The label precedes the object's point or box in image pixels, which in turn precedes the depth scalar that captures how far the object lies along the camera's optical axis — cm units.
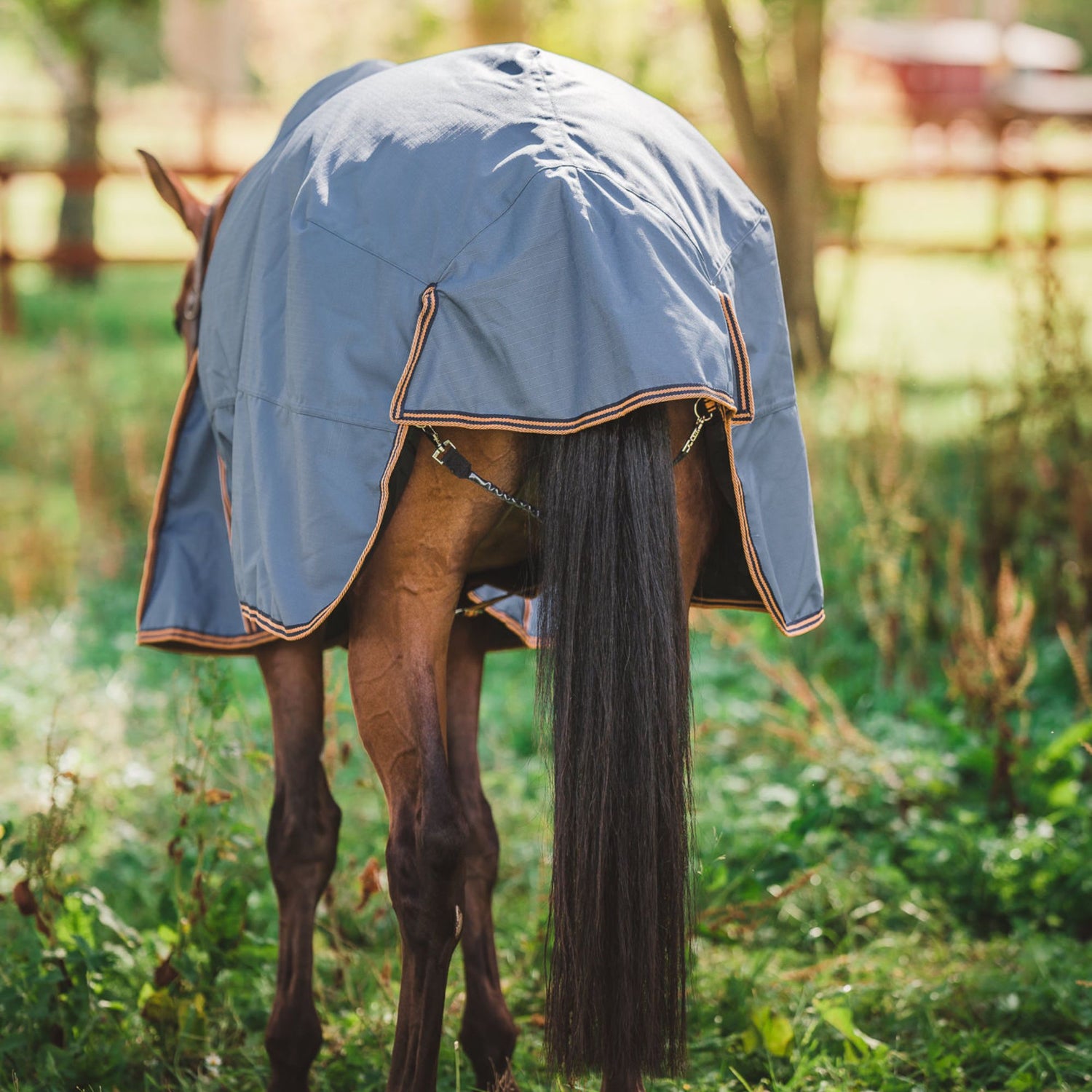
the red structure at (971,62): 2777
